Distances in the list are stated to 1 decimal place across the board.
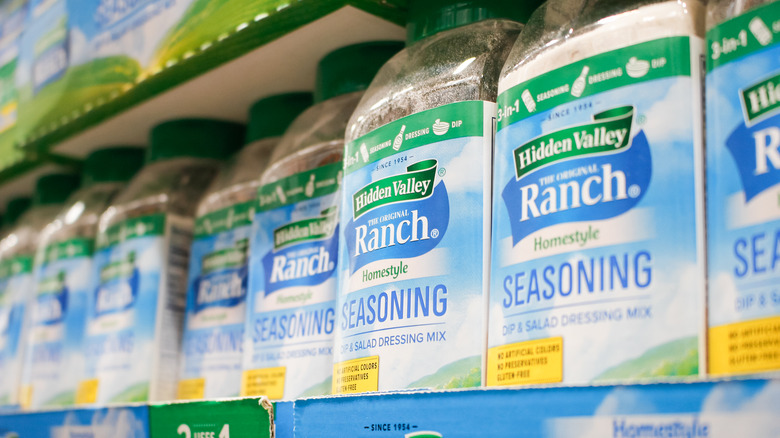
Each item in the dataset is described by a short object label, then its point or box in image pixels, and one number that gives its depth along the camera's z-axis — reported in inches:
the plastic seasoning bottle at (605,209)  22.4
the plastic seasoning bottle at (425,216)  28.2
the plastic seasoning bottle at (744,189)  20.3
